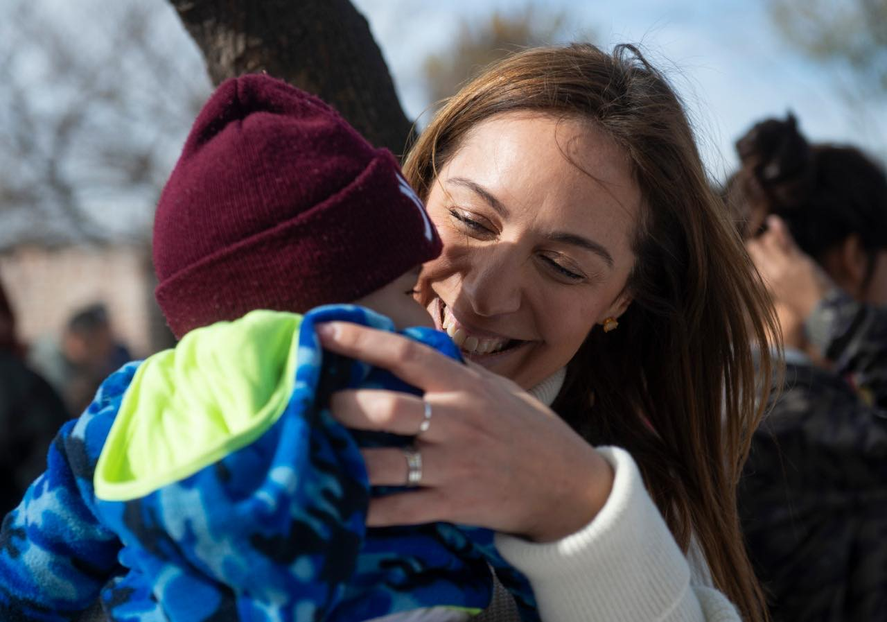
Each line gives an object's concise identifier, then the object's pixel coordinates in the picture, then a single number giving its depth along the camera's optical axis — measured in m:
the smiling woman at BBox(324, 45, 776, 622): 1.34
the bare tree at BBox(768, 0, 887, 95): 16.23
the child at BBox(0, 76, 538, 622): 1.18
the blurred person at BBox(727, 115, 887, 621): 3.14
